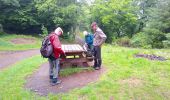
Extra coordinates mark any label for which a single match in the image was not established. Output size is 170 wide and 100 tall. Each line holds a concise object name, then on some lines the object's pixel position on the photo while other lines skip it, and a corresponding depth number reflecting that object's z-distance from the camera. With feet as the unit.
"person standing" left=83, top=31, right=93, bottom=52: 16.59
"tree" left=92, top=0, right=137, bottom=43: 49.11
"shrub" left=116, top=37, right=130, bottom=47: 39.89
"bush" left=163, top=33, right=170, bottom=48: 27.30
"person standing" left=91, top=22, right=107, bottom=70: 13.26
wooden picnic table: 12.93
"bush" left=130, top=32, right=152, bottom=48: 32.80
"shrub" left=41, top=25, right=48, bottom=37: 40.24
